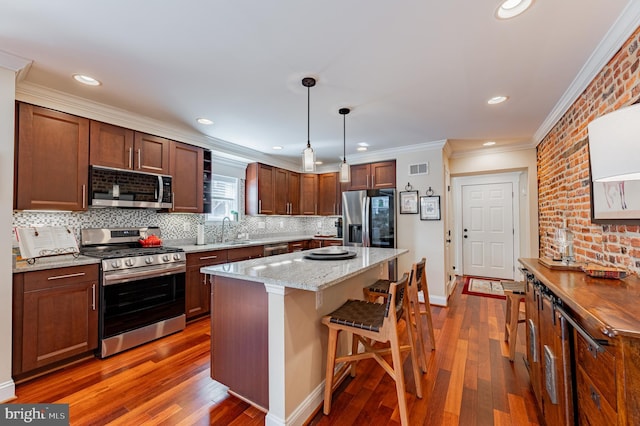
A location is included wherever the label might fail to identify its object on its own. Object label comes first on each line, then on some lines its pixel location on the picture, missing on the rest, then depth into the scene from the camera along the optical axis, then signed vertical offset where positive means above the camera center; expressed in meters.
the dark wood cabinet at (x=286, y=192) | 4.95 +0.47
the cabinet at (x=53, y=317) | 2.04 -0.81
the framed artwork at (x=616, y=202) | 1.53 +0.08
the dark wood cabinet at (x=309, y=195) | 5.47 +0.44
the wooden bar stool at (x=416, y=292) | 2.29 -0.66
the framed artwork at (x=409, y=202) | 4.17 +0.22
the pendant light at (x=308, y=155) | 2.17 +0.49
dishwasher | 4.22 -0.52
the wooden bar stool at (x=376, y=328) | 1.60 -0.69
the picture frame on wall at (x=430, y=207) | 3.97 +0.13
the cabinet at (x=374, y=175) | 4.45 +0.69
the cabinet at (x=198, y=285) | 3.19 -0.82
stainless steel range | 2.47 -0.69
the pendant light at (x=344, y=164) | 2.59 +0.49
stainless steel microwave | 2.66 +0.30
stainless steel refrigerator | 4.31 -0.04
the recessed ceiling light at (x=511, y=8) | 1.42 +1.11
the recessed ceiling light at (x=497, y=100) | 2.56 +1.12
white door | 5.28 -0.29
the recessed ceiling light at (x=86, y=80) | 2.17 +1.13
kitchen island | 1.57 -0.73
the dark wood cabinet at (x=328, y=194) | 5.25 +0.44
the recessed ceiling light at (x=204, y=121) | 3.08 +1.11
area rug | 4.41 -1.27
